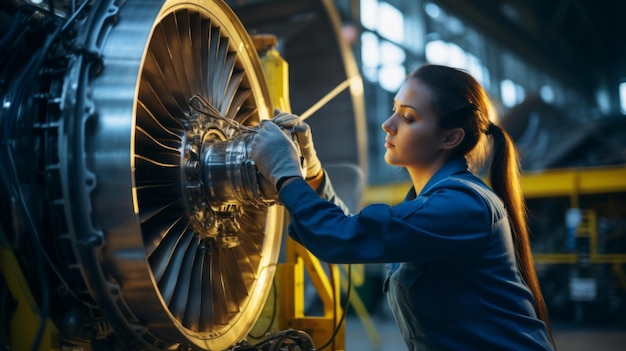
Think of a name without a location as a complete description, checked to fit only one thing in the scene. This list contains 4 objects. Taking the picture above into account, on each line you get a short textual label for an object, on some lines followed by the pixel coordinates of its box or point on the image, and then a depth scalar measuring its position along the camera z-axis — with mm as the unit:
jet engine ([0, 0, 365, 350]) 1206
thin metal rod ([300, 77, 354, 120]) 2024
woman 1239
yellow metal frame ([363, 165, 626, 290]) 6199
